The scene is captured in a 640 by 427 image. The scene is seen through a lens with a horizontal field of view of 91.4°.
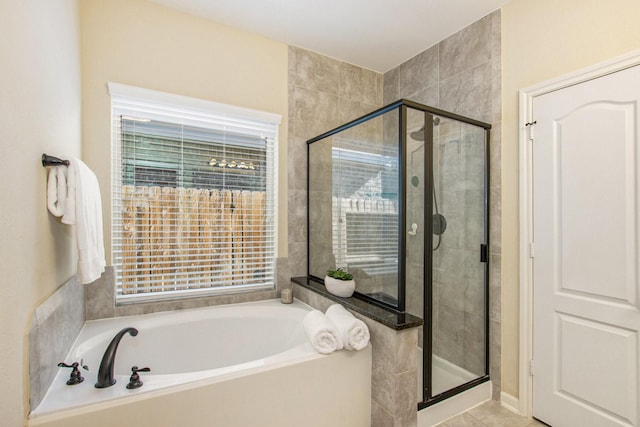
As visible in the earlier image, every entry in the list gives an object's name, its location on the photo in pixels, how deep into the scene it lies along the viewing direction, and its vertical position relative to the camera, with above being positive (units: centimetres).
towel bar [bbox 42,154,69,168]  130 +22
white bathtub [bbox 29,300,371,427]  127 -82
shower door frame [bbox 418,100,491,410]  184 -44
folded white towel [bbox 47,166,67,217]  135 +11
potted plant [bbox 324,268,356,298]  213 -48
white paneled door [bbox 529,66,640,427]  156 -21
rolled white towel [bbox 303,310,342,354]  168 -67
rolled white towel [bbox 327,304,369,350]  169 -65
